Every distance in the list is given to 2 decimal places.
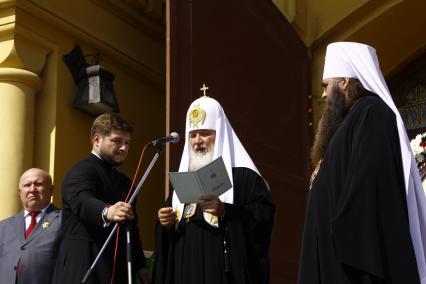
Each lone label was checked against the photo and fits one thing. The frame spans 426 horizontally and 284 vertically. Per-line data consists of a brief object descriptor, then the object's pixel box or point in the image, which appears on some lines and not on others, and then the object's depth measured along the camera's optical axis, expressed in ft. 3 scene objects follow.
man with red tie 28.17
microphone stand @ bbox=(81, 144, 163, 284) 24.13
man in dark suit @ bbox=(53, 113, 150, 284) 25.64
